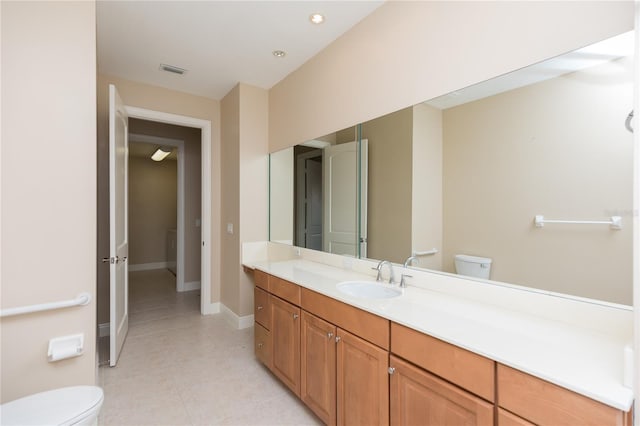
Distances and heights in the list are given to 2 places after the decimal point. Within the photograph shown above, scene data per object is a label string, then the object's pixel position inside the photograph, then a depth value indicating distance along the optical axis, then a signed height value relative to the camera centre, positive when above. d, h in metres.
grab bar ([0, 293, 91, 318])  1.45 -0.49
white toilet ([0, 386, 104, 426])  1.24 -0.86
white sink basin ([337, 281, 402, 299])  1.88 -0.51
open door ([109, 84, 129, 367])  2.46 -0.11
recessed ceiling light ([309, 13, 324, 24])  2.18 +1.43
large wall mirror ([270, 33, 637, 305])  1.14 +0.17
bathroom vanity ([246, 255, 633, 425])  0.86 -0.53
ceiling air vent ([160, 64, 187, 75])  2.95 +1.44
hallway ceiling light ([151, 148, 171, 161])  5.40 +1.13
